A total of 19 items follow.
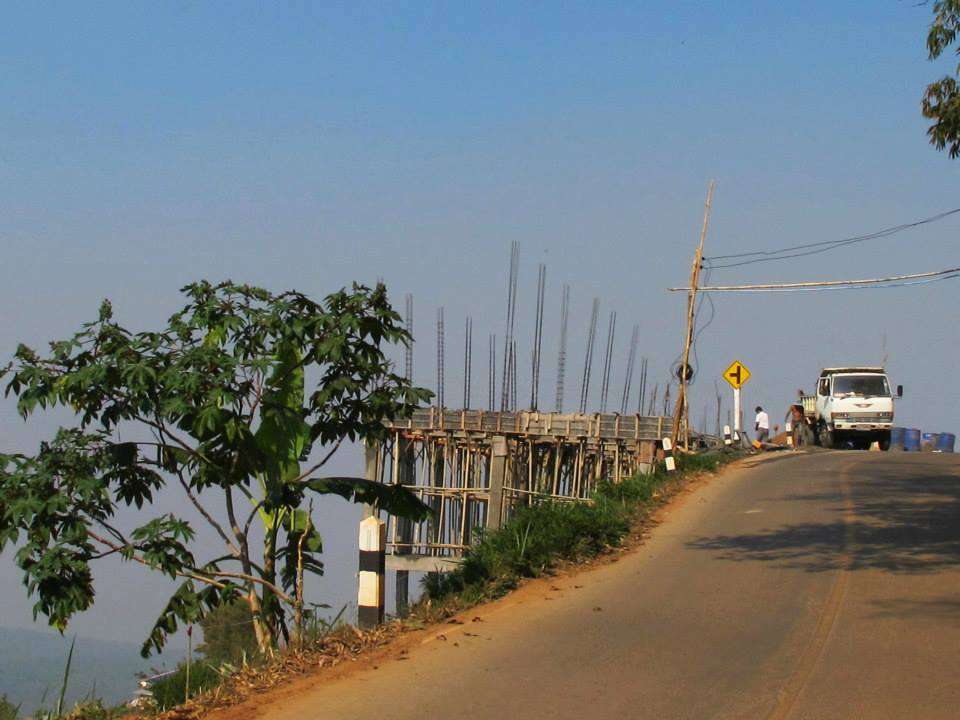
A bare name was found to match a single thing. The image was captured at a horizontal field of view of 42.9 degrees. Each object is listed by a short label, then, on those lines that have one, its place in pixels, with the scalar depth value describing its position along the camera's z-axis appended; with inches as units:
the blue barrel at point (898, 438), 1940.2
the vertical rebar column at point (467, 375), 1454.2
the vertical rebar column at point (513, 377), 1424.7
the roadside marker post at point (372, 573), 354.9
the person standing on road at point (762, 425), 1614.2
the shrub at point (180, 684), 326.6
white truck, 1486.2
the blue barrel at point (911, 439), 1916.8
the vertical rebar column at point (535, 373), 1440.7
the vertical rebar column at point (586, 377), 1508.4
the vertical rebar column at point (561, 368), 1485.0
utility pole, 1074.7
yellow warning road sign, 1226.0
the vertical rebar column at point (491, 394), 1459.2
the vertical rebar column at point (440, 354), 1439.5
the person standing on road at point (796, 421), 1611.7
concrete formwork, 1229.1
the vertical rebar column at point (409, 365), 1285.1
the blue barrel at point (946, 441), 1910.7
